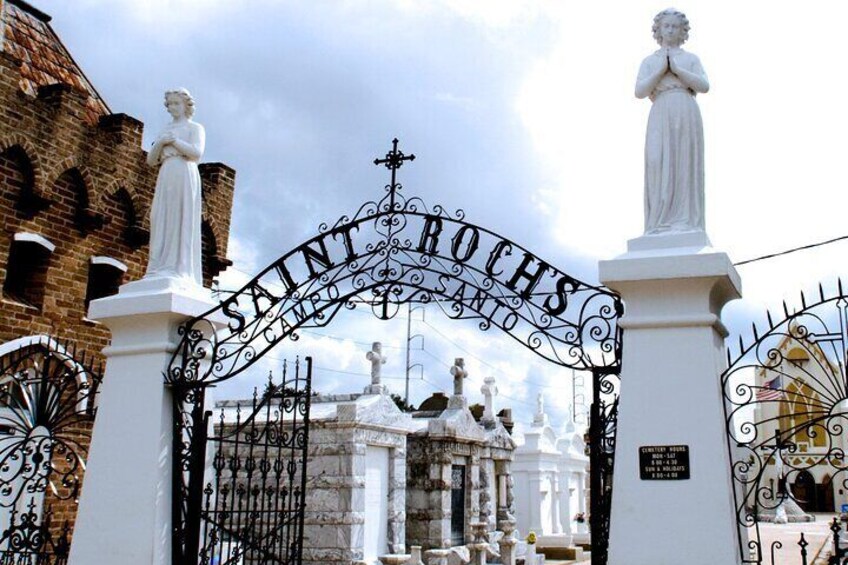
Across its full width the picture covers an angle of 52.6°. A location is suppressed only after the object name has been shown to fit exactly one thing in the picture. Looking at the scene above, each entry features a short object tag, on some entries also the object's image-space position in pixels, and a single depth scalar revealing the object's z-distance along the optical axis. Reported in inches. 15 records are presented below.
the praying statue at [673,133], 236.8
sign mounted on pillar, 218.1
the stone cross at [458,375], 749.3
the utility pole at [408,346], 1307.8
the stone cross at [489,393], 855.7
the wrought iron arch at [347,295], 282.7
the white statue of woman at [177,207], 298.7
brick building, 458.3
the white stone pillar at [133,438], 275.6
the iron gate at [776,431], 213.8
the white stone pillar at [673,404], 214.1
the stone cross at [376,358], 627.7
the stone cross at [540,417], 952.9
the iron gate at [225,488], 277.3
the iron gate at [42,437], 320.5
